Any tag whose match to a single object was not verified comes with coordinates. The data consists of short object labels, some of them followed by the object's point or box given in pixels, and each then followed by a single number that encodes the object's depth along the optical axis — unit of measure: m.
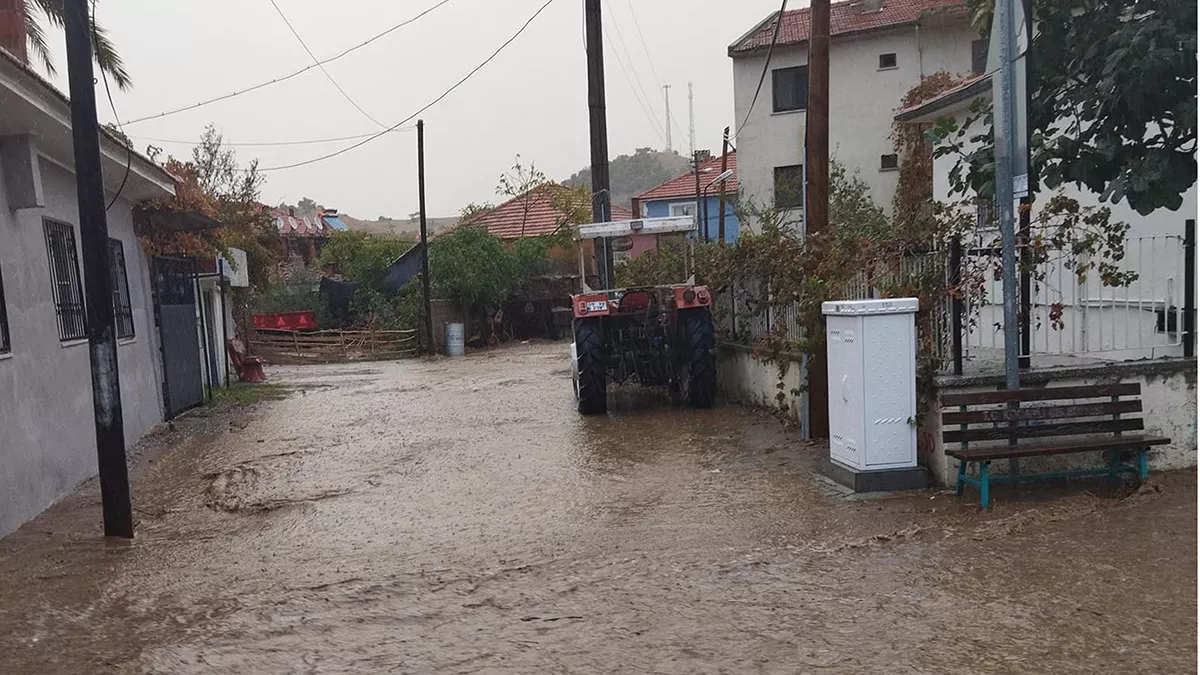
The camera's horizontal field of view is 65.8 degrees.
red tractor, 11.46
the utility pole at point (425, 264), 27.53
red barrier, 30.05
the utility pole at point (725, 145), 29.13
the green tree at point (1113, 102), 5.86
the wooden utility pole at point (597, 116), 14.91
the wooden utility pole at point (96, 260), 6.23
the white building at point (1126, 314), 6.97
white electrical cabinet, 6.52
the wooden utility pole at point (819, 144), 8.56
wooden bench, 6.11
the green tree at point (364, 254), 32.25
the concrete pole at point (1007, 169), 5.87
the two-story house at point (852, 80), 26.25
